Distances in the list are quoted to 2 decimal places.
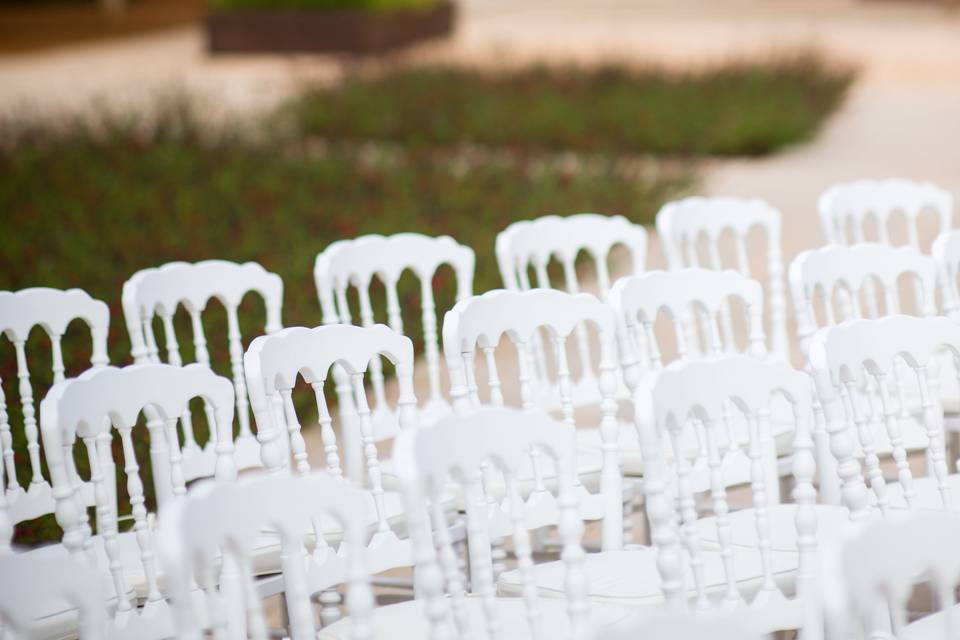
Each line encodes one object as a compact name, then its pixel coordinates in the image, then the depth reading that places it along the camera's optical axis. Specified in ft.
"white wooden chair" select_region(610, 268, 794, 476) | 20.58
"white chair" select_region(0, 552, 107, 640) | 12.16
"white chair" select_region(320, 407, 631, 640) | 13.80
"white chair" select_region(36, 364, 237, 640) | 16.34
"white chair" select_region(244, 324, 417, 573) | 17.63
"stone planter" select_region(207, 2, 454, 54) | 122.83
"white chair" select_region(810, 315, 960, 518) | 15.93
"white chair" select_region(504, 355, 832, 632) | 15.33
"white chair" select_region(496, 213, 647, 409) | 25.17
